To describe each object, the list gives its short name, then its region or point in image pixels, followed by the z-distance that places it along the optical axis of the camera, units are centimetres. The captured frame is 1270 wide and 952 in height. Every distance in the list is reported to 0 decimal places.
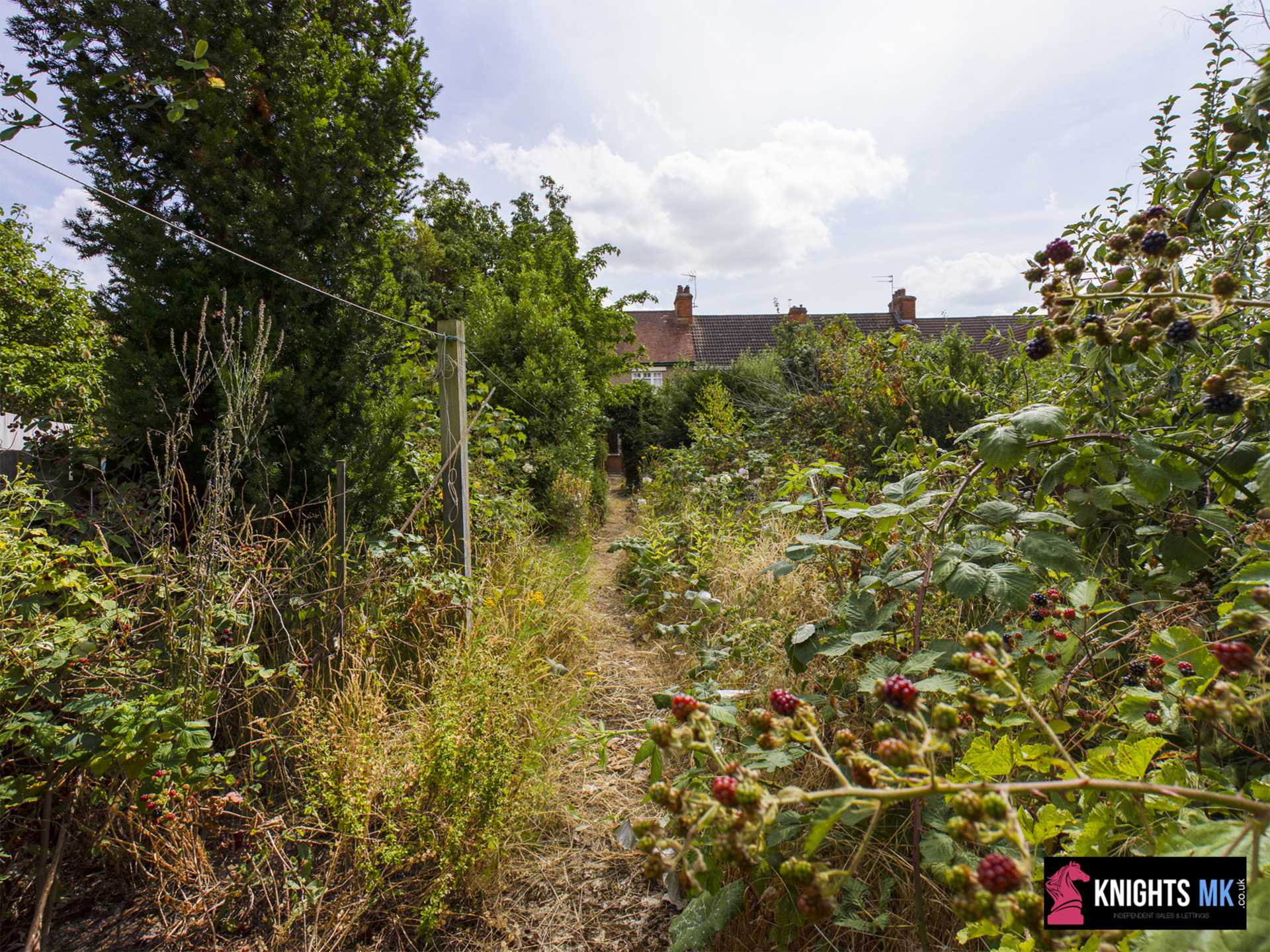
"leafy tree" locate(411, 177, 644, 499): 832
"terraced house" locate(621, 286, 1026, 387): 2309
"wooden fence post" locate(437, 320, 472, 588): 369
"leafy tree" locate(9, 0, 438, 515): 273
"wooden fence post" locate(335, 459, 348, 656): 271
